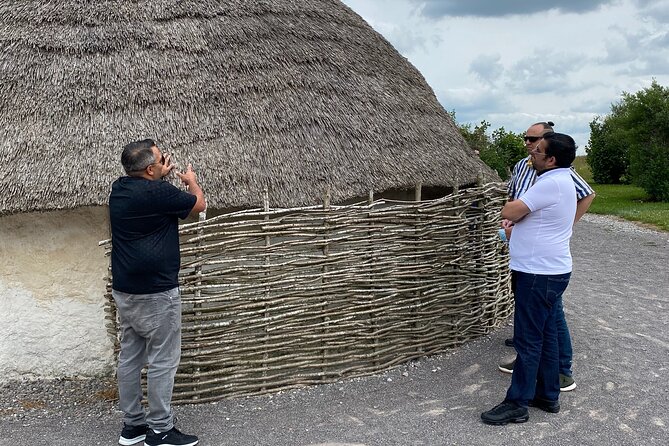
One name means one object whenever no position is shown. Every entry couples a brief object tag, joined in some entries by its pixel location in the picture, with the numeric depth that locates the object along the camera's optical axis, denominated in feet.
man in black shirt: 12.12
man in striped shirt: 15.15
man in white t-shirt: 13.33
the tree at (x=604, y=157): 97.86
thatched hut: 16.11
